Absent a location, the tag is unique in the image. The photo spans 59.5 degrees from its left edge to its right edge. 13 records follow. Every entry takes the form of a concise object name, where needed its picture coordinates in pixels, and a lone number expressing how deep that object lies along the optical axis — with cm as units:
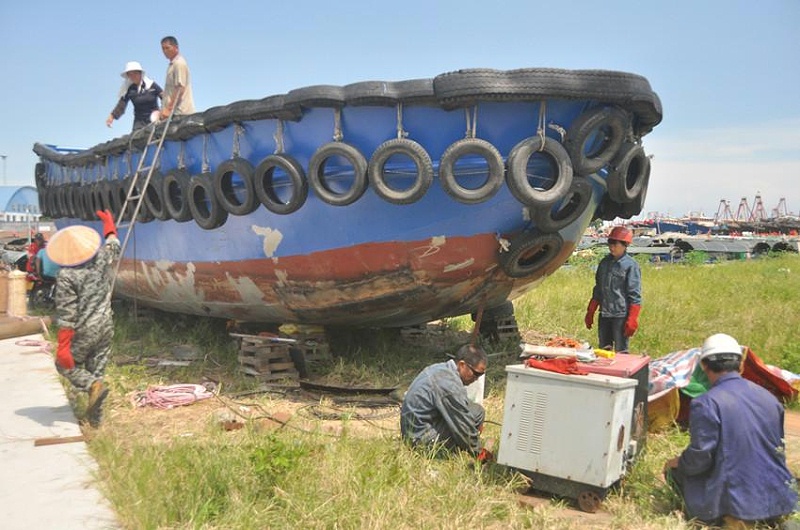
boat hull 492
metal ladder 686
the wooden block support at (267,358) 611
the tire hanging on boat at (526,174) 479
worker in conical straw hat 453
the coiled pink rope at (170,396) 538
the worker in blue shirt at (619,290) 577
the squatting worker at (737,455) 307
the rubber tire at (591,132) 491
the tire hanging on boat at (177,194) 680
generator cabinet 339
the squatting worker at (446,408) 394
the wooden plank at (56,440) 419
